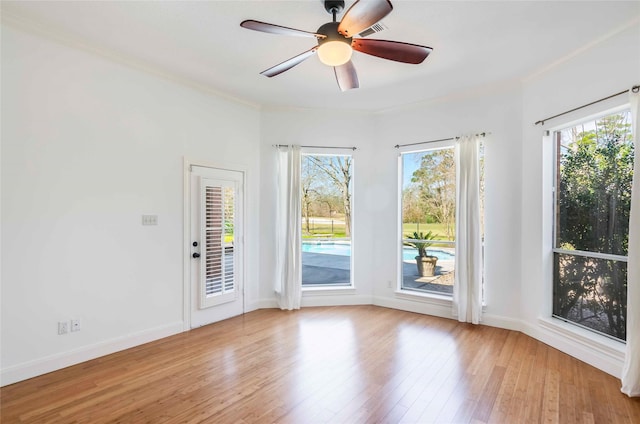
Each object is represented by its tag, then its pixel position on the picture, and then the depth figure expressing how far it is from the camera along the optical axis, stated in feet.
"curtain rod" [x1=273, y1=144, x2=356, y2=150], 15.76
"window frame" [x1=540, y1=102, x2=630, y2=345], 10.23
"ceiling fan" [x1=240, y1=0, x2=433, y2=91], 6.31
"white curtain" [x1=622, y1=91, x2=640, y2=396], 8.05
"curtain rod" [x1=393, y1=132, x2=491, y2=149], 13.44
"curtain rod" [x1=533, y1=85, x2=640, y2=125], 8.59
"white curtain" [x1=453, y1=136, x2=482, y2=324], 13.24
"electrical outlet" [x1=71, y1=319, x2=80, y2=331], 9.77
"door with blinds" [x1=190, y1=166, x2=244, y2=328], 13.16
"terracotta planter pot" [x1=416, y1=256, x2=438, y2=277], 15.25
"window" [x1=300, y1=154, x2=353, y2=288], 16.30
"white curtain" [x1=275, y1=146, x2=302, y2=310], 15.38
